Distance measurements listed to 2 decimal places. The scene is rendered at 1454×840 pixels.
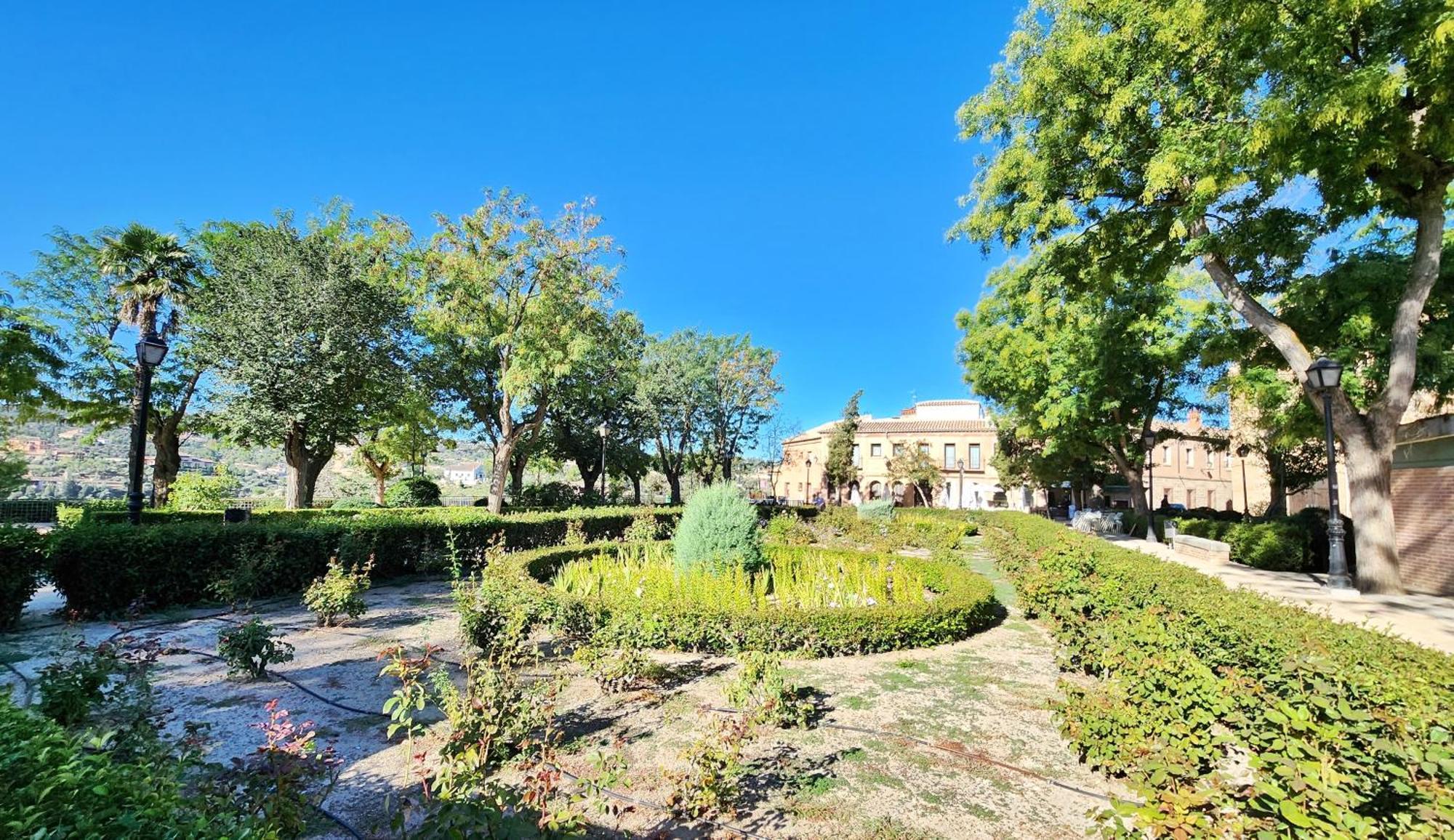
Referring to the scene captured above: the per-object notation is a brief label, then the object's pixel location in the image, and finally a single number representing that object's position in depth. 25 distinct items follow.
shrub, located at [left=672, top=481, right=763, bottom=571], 8.48
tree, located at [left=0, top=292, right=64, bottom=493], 14.66
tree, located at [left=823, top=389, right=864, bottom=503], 39.00
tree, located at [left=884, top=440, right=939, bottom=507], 34.66
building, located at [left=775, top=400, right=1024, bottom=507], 44.97
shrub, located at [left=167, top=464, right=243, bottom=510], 20.00
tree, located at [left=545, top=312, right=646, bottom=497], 26.66
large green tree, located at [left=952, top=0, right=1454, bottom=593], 7.00
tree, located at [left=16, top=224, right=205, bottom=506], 19.55
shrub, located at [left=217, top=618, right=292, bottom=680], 5.06
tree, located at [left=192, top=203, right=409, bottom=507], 17.03
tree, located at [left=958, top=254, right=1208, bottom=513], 17.58
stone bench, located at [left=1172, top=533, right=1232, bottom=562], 14.25
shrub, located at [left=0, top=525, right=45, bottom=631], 6.51
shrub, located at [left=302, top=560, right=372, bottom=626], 6.98
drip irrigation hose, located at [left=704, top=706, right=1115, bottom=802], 3.54
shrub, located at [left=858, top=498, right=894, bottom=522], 22.92
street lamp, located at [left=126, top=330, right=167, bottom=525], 8.62
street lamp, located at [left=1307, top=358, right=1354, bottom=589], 8.26
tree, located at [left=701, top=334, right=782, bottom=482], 33.12
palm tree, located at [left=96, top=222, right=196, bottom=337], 19.17
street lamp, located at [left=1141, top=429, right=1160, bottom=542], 19.11
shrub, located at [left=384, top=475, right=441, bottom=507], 25.77
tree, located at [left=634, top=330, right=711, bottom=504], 31.52
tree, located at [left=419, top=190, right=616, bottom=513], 17.77
